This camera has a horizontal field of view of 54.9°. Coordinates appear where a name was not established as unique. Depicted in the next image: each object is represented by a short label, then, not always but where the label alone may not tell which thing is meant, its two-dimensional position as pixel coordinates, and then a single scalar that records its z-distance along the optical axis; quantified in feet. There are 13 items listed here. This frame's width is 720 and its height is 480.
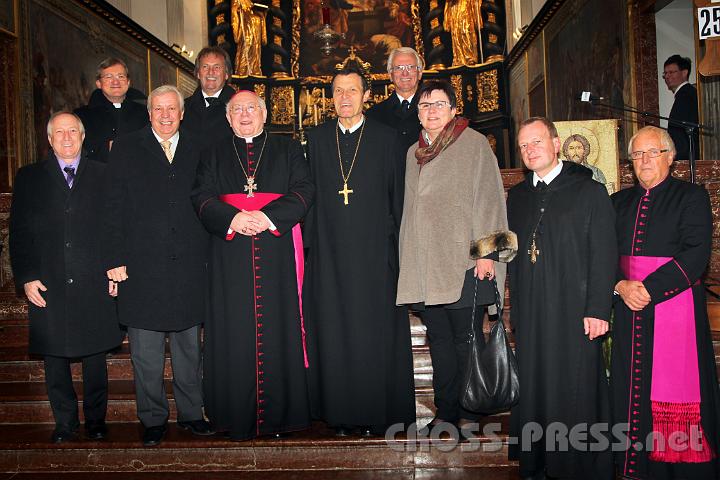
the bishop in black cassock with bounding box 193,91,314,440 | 12.94
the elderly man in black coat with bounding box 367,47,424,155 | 15.52
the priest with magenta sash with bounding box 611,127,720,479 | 10.88
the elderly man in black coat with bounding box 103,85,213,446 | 13.05
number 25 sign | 16.60
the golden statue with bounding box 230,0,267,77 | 49.67
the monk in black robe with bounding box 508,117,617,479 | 10.94
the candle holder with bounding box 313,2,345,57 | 45.98
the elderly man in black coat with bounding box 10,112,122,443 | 13.25
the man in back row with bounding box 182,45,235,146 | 15.96
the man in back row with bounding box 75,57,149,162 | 16.51
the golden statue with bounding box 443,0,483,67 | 48.16
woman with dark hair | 11.89
